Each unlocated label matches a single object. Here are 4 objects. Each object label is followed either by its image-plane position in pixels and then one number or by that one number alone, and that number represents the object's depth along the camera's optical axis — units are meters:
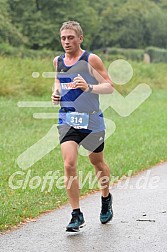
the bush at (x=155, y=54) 57.88
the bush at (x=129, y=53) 54.73
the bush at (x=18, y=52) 33.94
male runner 6.90
